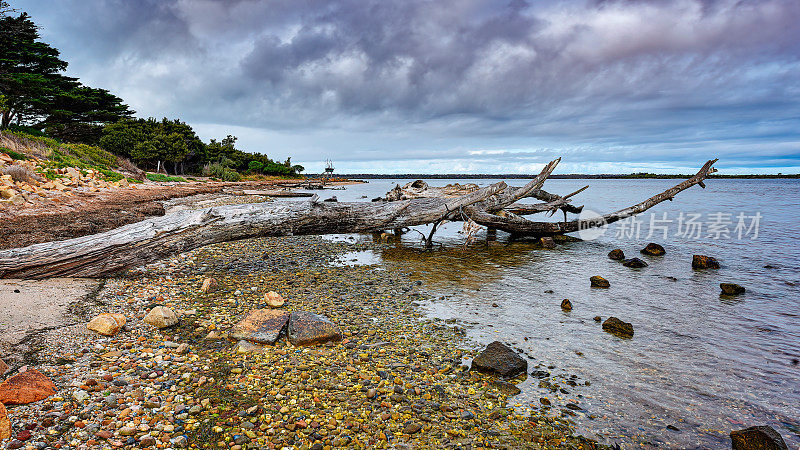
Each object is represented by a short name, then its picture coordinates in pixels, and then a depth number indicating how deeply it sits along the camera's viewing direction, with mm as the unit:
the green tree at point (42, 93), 33438
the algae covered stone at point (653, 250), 13273
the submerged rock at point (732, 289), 8523
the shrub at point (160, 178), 42216
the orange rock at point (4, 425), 2900
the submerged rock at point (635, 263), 11125
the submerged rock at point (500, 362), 4566
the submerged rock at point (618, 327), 6016
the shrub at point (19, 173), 15836
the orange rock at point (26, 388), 3268
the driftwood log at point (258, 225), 7129
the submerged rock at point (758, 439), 3269
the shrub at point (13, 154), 19588
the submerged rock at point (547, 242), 14649
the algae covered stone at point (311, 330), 5141
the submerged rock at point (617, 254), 12250
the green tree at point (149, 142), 50219
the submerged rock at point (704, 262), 11164
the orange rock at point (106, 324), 4902
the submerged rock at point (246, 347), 4844
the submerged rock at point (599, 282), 8844
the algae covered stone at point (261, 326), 5129
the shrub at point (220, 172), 66188
